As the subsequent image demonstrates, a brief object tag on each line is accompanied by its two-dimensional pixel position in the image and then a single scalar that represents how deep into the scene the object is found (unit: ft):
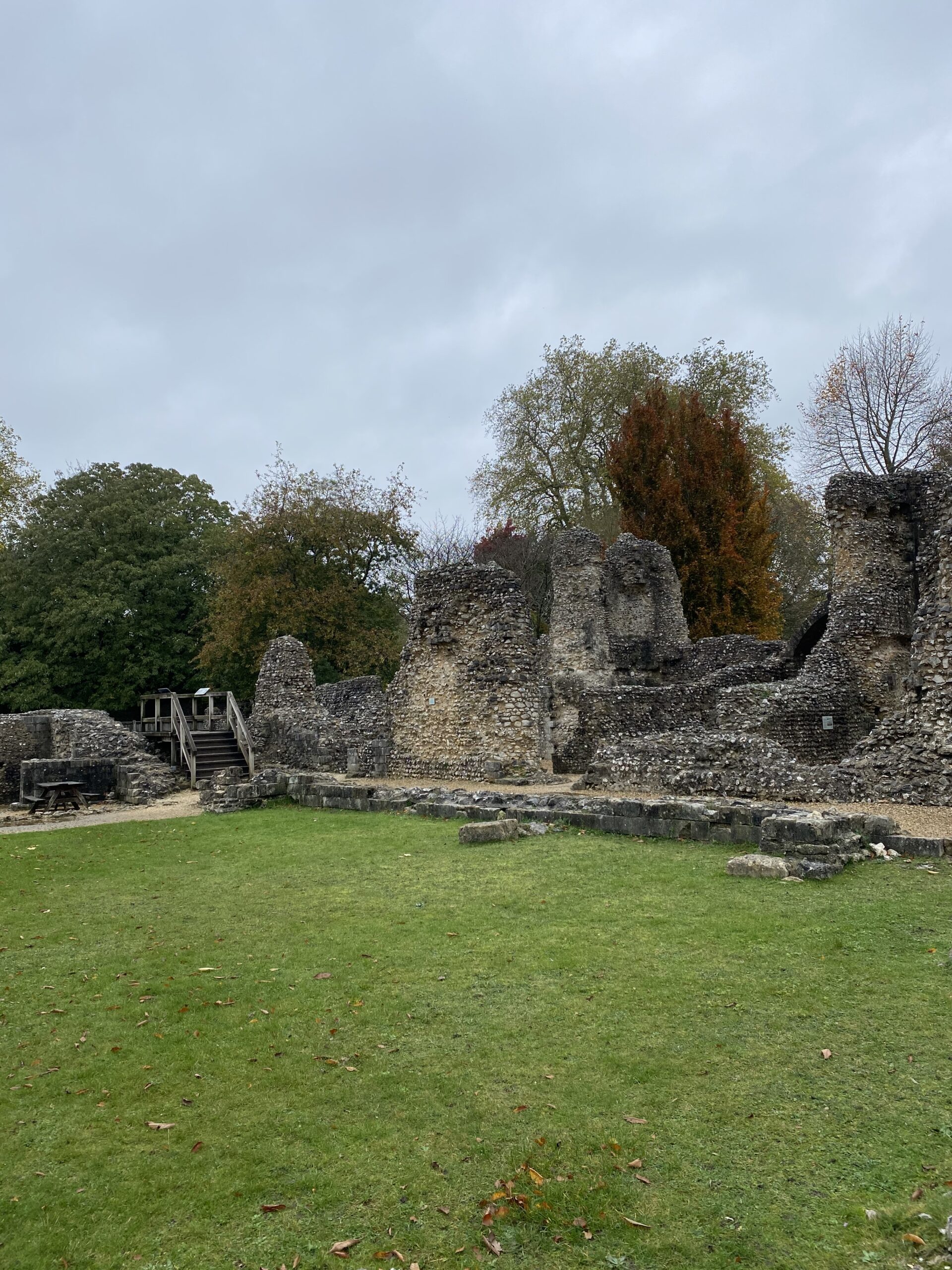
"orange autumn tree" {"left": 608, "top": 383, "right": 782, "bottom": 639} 110.83
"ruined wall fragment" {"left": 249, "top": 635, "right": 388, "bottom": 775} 66.18
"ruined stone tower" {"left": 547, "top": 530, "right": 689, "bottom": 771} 82.17
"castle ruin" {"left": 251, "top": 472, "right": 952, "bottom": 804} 40.27
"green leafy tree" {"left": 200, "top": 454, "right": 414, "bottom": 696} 95.50
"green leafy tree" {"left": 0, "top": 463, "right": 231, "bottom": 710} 96.07
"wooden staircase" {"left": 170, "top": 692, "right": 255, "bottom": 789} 71.46
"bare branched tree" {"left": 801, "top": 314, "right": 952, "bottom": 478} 94.94
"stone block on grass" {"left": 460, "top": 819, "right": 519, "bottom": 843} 33.60
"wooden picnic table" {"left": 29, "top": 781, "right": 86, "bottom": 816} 56.13
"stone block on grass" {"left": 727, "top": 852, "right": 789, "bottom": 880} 25.14
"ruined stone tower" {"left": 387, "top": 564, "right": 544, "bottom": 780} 56.85
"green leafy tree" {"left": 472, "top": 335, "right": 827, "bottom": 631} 127.54
